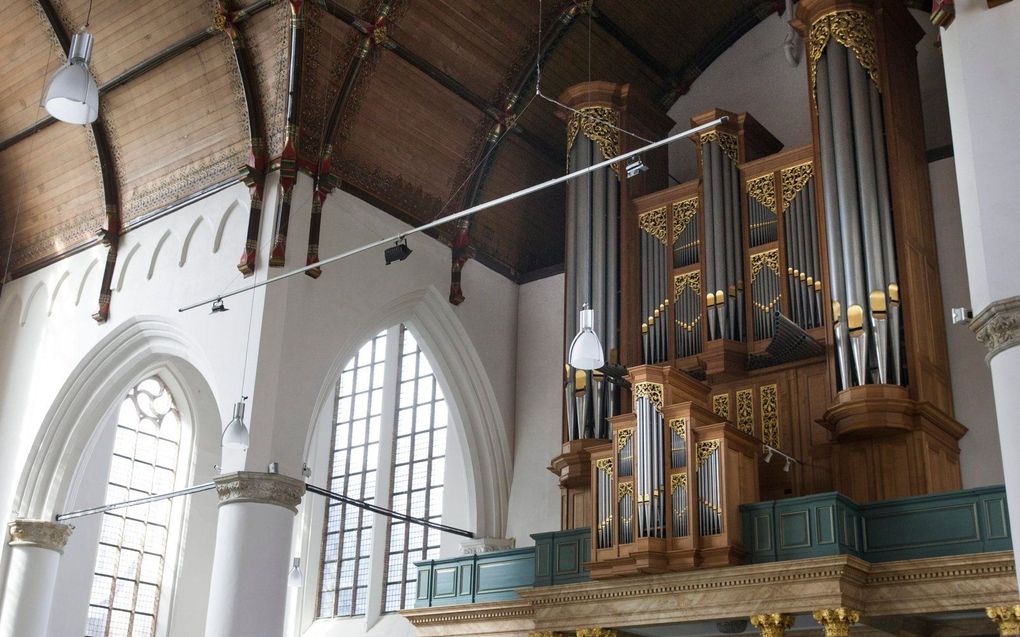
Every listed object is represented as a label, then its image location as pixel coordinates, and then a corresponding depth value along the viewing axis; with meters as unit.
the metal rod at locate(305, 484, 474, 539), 15.20
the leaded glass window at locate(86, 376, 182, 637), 20.17
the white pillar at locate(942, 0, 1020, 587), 9.66
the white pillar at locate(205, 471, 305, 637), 13.58
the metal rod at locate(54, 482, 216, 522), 14.82
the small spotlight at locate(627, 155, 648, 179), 11.63
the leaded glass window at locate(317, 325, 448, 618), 20.66
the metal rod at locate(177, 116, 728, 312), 10.46
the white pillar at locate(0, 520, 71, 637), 16.78
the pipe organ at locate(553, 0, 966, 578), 12.57
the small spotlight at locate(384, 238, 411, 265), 13.51
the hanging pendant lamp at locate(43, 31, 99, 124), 8.84
